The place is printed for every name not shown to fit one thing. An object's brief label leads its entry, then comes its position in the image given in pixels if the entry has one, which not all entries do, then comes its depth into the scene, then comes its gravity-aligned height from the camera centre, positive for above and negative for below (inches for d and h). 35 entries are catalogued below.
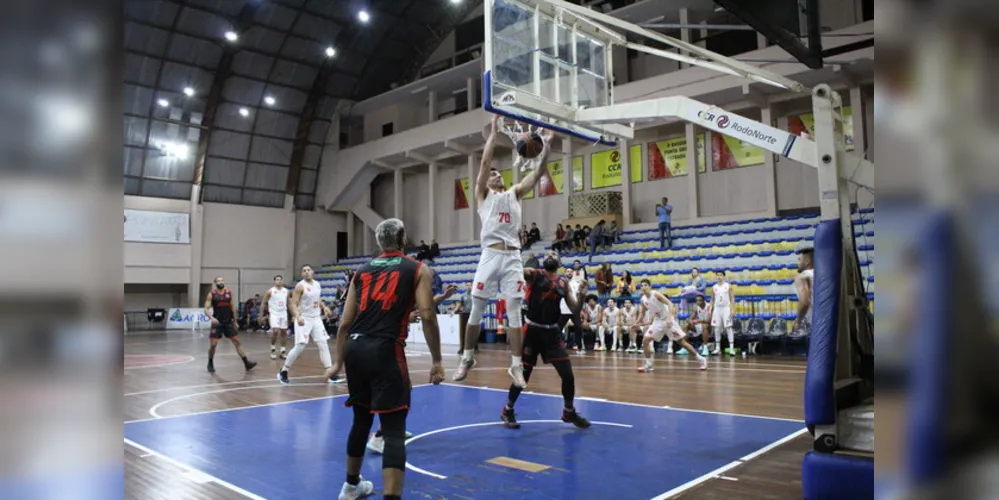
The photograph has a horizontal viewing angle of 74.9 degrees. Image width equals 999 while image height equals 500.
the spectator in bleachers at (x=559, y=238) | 882.8 +73.2
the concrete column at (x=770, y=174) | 781.9 +136.8
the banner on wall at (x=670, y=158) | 877.6 +180.9
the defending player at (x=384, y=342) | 160.9 -12.4
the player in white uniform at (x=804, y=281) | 280.1 +2.6
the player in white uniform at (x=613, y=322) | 660.7 -32.7
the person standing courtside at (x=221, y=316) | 482.3 -14.4
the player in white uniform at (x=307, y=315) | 432.5 -13.4
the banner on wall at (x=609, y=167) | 939.3 +181.9
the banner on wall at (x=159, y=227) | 1127.6 +125.3
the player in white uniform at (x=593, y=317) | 674.8 -27.9
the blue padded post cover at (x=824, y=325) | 163.8 -9.9
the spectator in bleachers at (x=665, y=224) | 775.7 +77.8
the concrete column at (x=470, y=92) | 1048.8 +326.4
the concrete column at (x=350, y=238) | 1343.5 +116.7
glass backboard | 278.5 +101.6
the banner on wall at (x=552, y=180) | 1034.1 +176.0
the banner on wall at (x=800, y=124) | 791.1 +199.5
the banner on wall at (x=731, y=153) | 831.1 +174.1
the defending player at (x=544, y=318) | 273.1 -11.3
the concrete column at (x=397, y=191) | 1194.0 +188.3
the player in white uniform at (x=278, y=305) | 526.0 -7.4
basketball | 272.8 +61.4
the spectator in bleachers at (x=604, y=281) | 712.4 +10.1
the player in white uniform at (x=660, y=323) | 471.5 -25.1
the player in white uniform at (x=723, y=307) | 565.9 -16.4
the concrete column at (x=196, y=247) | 1188.5 +91.9
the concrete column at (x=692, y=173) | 845.2 +149.9
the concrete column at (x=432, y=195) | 1125.1 +169.0
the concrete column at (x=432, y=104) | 1135.9 +331.8
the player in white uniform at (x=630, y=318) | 647.1 -28.5
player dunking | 259.0 +15.7
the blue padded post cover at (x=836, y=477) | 154.9 -45.9
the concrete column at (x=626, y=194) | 904.9 +132.7
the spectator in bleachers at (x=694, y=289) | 633.0 -0.1
